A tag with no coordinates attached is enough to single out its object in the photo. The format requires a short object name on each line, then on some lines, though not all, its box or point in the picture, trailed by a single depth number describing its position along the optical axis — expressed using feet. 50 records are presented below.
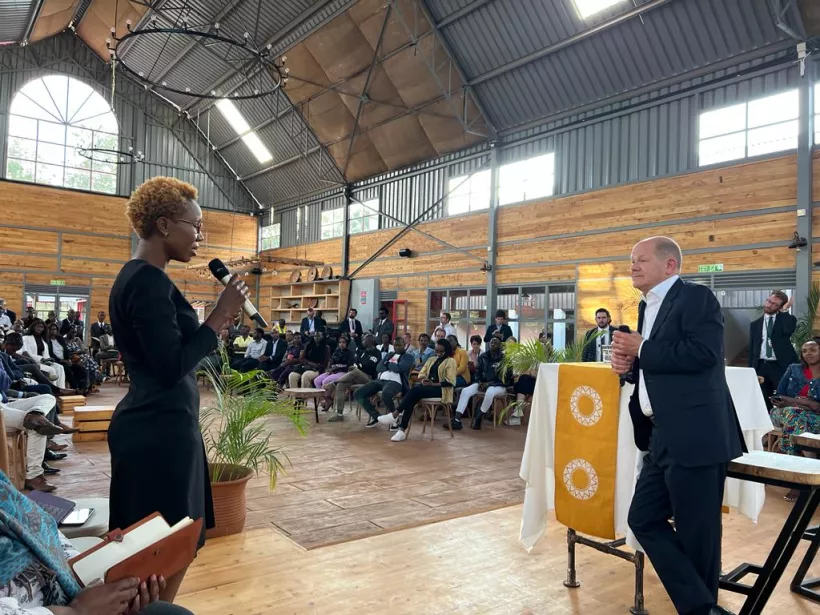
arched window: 45.68
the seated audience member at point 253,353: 34.83
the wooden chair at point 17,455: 11.61
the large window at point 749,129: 24.21
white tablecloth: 9.71
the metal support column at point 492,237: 35.86
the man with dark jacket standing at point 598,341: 23.79
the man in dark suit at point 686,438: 6.47
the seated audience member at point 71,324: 35.36
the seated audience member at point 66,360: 28.78
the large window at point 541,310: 31.81
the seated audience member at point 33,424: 12.45
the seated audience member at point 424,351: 25.85
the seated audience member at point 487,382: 24.30
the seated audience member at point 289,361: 32.01
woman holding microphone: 4.61
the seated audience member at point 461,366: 25.35
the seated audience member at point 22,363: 19.85
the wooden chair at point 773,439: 15.92
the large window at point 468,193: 37.27
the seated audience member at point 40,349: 25.45
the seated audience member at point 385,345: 29.40
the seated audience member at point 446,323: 32.04
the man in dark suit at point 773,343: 20.53
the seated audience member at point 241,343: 40.70
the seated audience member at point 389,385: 23.56
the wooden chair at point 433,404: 21.75
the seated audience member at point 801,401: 15.26
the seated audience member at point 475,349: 29.02
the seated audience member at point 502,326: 28.99
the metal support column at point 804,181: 23.07
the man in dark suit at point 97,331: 41.04
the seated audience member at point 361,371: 26.17
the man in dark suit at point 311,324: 40.42
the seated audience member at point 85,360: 31.18
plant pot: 10.23
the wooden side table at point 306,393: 24.60
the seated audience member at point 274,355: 34.73
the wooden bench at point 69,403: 22.84
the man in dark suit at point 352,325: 40.28
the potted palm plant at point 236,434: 10.44
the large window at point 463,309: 37.04
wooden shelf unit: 46.85
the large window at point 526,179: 33.58
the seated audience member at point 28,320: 28.34
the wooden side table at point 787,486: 6.84
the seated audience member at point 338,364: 28.04
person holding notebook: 3.50
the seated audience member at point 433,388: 21.61
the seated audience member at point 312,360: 30.55
